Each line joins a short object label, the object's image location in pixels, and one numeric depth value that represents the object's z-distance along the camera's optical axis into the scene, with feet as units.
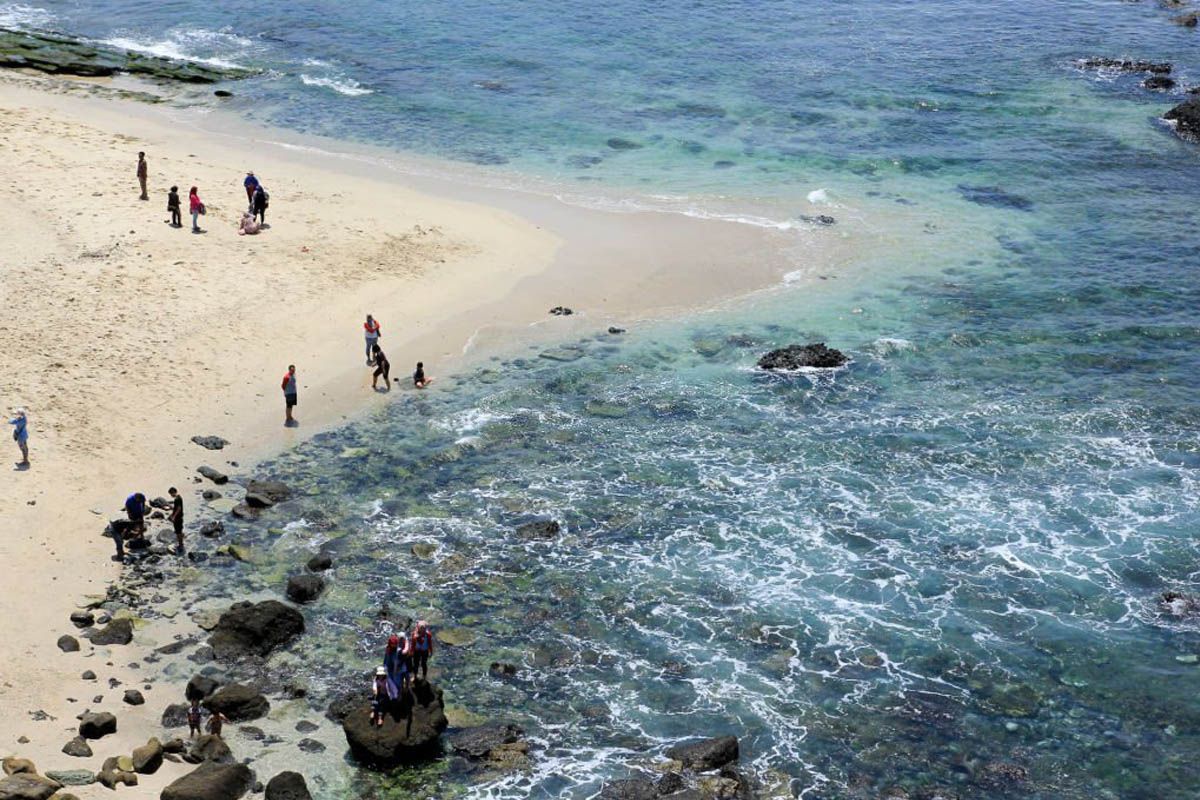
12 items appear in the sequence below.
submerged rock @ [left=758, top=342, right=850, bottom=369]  124.77
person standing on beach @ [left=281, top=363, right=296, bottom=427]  111.55
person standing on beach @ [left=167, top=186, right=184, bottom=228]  142.00
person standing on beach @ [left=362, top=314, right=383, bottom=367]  120.11
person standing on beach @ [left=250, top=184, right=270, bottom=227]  146.41
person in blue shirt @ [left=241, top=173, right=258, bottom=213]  149.13
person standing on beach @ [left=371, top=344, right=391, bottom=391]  118.83
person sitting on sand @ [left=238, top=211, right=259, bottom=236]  145.07
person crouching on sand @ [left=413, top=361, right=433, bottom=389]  120.16
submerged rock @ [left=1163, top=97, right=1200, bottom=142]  190.08
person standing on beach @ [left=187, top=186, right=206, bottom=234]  143.23
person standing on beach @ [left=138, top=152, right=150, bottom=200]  149.07
